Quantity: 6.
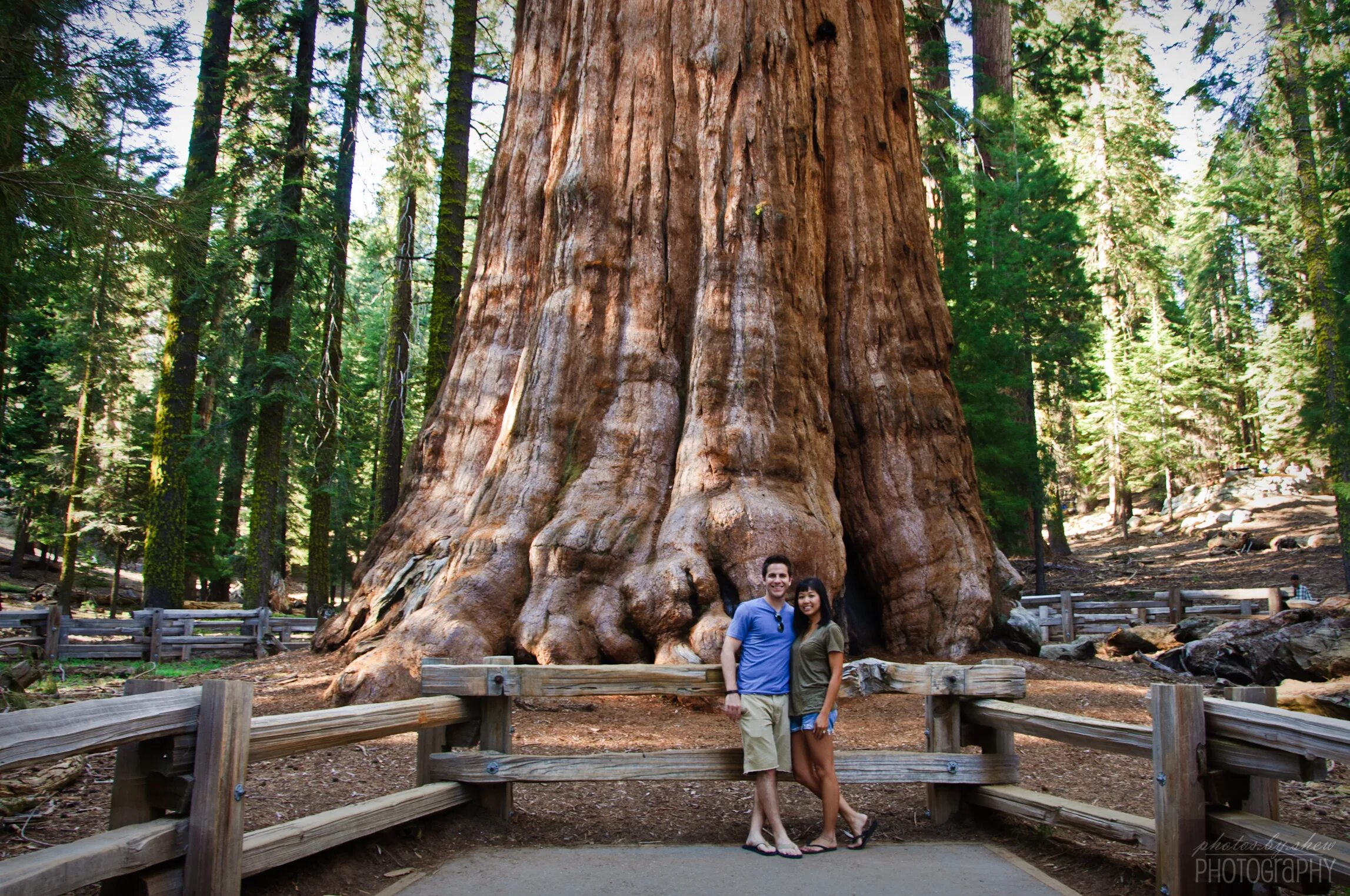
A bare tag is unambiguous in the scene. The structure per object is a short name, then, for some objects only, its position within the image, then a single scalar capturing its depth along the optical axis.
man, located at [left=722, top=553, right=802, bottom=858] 5.18
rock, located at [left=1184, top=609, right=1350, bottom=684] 10.48
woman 5.22
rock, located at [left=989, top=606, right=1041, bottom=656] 11.67
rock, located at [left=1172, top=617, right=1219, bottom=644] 14.70
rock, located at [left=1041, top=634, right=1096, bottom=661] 13.34
